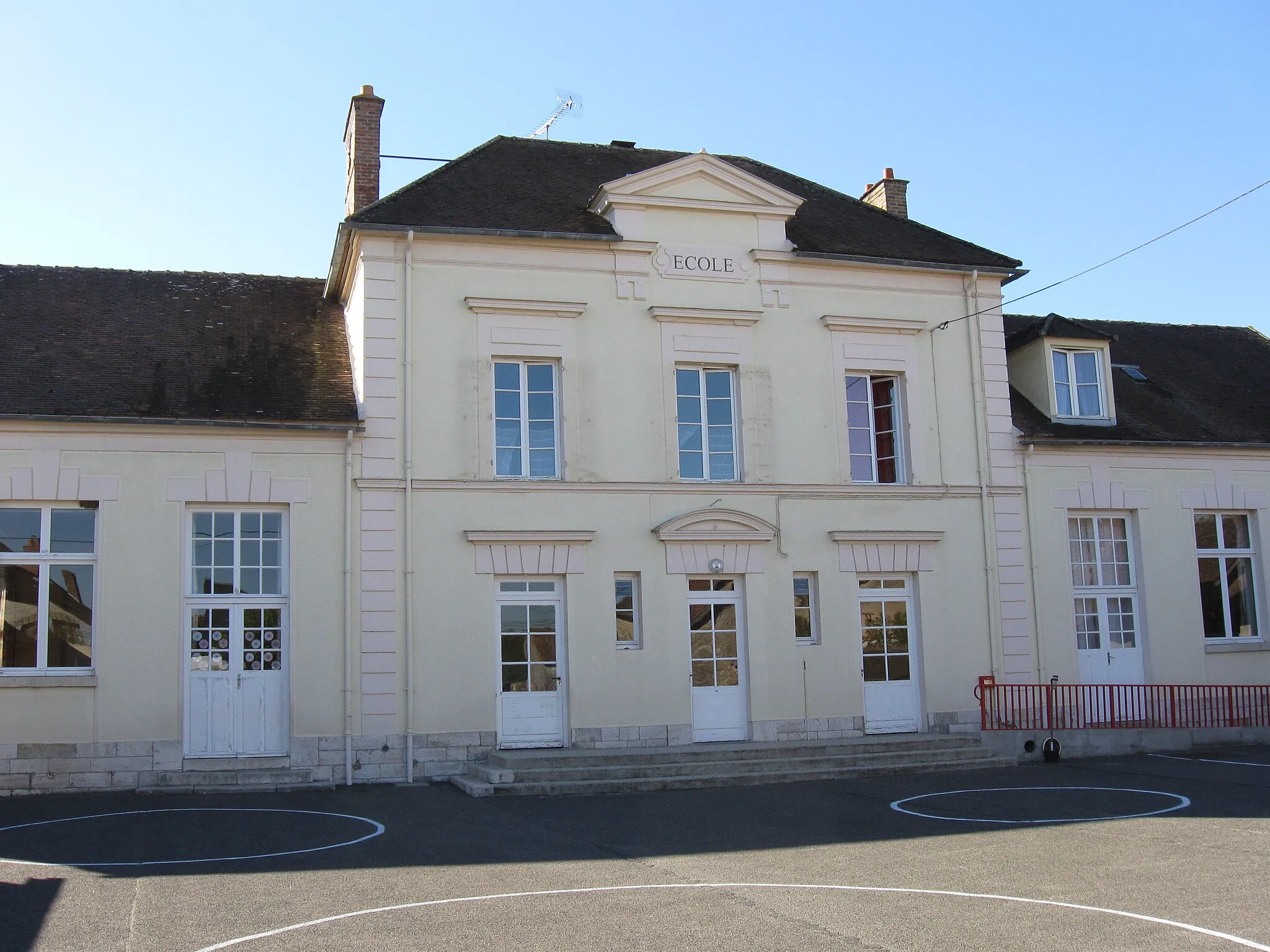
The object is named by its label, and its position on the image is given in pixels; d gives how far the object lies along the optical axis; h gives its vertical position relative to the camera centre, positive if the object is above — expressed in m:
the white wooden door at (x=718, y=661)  16.61 -0.13
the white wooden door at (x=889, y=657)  17.30 -0.16
